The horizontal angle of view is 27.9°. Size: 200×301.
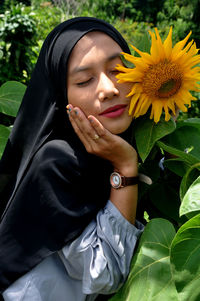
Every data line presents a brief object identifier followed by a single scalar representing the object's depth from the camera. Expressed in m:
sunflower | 1.04
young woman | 1.10
